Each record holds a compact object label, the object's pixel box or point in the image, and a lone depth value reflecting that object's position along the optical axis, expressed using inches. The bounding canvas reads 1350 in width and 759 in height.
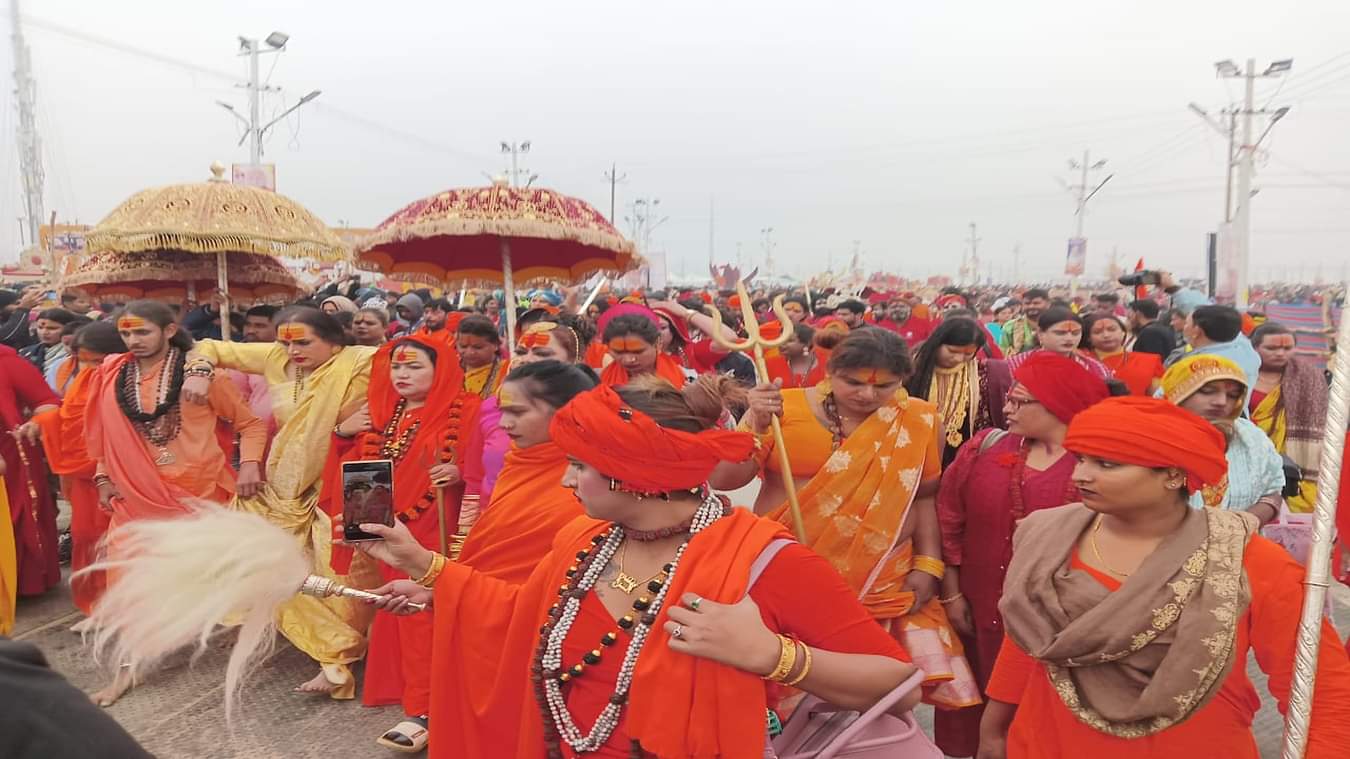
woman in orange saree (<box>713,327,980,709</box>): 123.7
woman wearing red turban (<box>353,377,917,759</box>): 65.4
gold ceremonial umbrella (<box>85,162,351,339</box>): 225.6
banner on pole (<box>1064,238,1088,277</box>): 1433.3
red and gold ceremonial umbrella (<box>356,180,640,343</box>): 192.4
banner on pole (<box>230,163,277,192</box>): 758.5
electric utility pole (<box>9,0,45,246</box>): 1255.5
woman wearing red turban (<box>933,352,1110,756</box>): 116.0
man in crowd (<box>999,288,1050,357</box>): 423.8
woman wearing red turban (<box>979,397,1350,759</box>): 74.1
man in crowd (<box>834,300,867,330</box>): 364.5
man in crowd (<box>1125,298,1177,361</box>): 271.3
